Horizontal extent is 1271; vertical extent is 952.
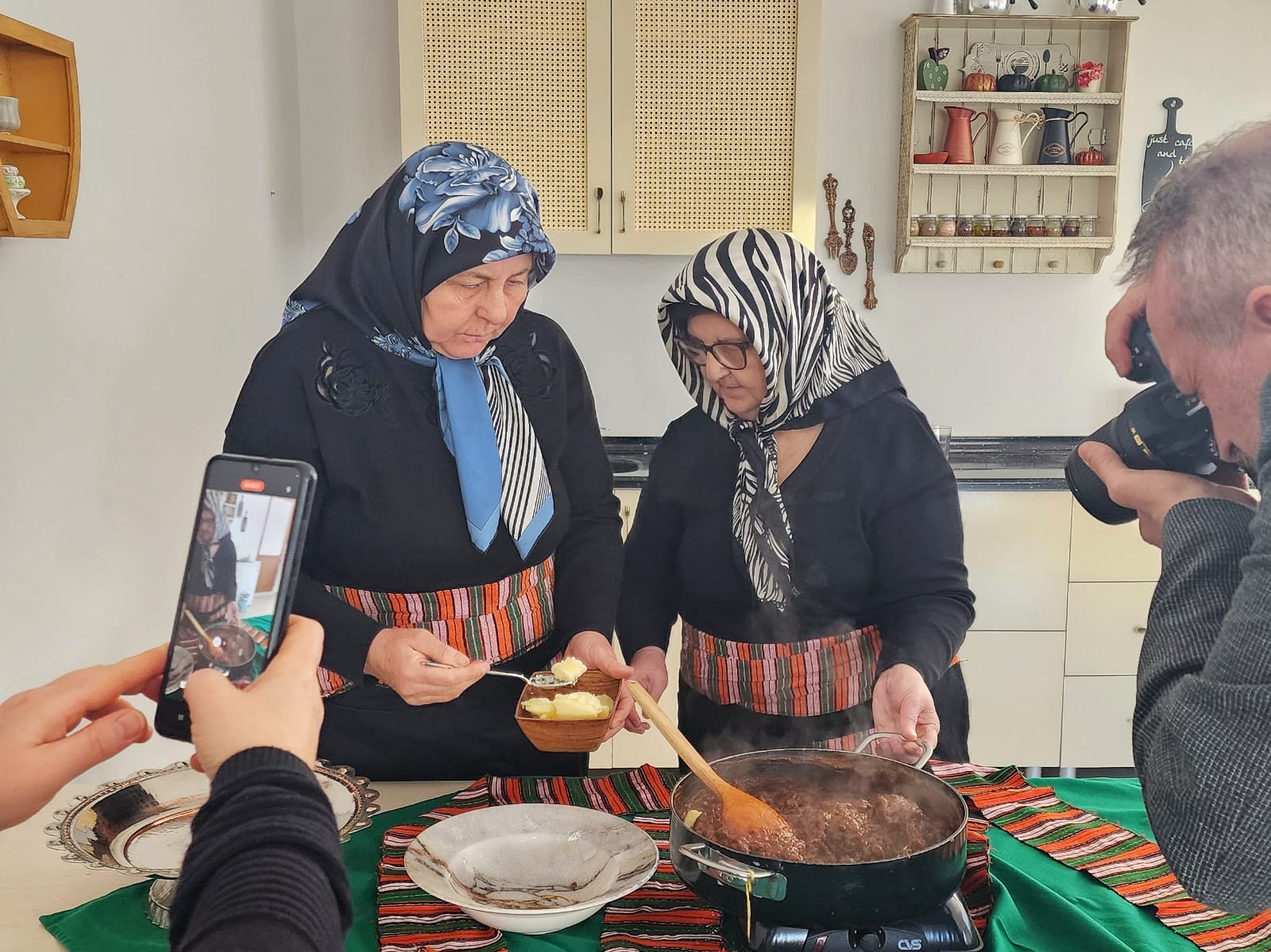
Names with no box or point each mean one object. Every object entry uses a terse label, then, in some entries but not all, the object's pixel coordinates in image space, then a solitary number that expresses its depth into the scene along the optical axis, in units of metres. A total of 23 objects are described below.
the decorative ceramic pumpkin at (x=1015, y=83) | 3.22
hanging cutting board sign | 3.48
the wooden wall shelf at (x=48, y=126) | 1.55
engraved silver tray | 1.05
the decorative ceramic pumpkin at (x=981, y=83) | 3.24
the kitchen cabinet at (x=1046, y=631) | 3.08
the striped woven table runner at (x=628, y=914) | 1.03
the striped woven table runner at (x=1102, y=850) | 1.04
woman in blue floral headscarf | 1.51
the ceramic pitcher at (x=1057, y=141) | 3.28
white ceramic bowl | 1.03
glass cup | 3.60
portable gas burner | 0.94
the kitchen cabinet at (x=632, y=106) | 3.06
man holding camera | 0.75
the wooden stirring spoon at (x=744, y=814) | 1.03
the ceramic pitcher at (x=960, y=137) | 3.29
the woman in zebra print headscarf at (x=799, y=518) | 1.64
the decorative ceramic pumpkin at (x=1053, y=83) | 3.23
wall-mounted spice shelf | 3.26
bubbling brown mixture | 1.02
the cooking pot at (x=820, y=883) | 0.89
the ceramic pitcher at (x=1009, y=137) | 3.29
